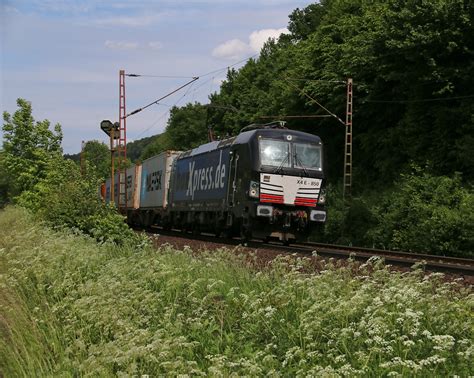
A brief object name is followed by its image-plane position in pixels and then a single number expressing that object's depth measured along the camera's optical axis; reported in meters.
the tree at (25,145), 43.06
